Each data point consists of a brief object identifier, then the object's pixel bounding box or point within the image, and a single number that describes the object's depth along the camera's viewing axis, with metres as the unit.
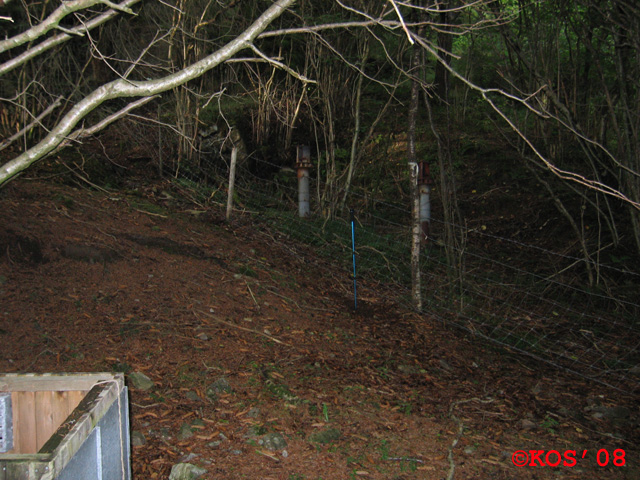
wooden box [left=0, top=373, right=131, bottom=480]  2.00
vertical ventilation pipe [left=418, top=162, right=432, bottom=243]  6.93
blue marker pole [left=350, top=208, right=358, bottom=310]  6.17
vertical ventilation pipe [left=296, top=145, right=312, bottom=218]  7.99
